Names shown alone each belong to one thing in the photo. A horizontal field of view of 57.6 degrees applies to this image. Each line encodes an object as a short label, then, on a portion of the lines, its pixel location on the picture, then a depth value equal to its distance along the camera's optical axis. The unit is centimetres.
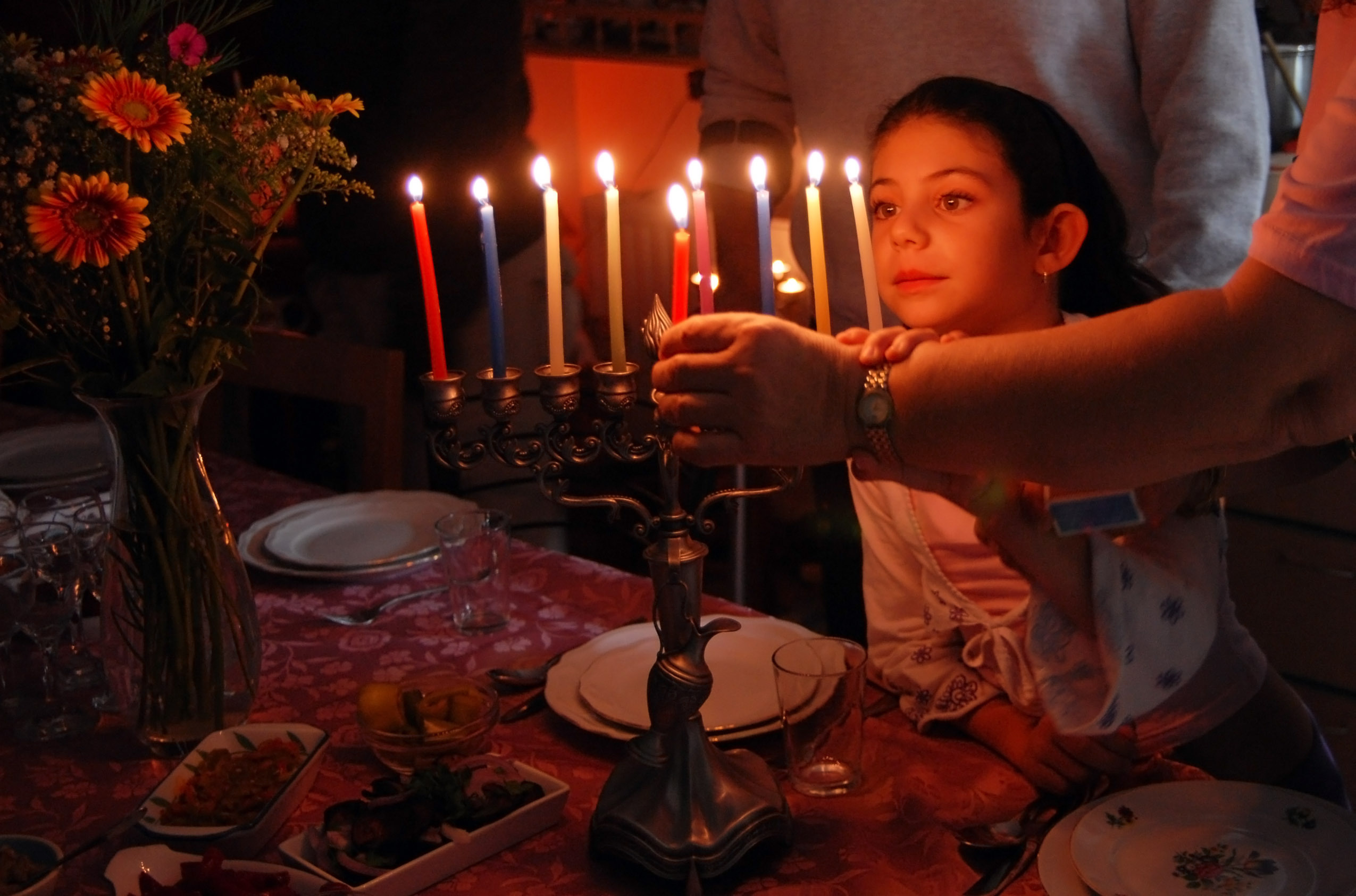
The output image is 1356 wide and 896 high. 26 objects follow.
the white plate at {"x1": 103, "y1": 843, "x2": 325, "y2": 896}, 88
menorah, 92
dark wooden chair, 214
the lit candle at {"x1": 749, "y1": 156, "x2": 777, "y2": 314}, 87
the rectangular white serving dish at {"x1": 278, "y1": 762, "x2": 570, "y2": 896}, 91
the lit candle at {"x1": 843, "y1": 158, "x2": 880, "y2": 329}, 91
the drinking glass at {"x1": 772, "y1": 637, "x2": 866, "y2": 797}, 104
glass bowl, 108
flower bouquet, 98
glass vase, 111
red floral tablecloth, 95
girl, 103
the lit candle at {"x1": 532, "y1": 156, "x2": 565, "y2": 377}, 90
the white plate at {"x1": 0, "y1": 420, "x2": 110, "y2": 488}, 197
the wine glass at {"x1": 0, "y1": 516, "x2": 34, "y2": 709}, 125
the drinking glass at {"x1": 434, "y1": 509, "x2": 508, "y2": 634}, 143
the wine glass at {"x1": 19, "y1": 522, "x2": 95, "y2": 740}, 126
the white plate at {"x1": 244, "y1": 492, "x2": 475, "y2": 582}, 158
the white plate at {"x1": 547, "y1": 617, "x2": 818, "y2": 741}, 113
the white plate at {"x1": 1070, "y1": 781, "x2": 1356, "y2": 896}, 87
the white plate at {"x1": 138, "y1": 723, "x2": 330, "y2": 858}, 96
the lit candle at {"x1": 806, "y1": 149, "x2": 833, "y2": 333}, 87
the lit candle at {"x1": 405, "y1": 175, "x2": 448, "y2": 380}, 91
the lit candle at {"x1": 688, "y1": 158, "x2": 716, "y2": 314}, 86
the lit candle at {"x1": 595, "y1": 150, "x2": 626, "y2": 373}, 87
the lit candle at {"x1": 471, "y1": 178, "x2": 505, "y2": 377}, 89
